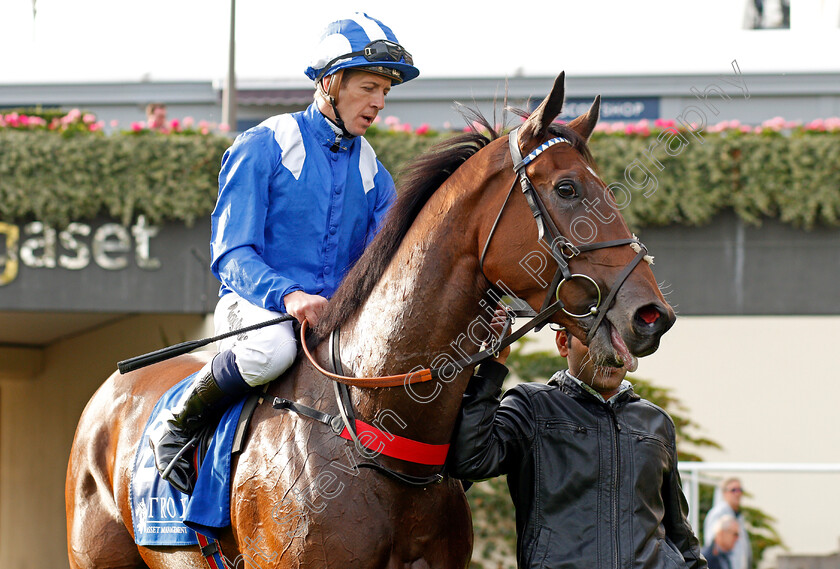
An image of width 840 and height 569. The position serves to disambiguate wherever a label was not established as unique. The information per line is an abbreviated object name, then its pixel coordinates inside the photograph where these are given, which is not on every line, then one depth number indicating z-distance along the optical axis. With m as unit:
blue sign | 21.70
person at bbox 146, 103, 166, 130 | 15.93
